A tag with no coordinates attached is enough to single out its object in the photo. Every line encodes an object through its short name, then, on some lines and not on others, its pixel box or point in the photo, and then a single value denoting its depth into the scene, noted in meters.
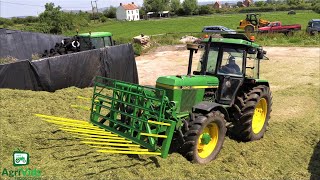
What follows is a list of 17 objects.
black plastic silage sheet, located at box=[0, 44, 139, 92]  10.00
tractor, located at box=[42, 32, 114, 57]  15.02
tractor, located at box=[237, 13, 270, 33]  31.94
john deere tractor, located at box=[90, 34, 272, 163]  5.45
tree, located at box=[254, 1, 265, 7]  96.19
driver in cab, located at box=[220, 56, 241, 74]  6.89
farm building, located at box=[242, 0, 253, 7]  127.88
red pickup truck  29.31
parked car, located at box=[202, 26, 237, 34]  31.28
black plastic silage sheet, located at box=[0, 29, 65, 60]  15.97
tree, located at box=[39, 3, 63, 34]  53.41
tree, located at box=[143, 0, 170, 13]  104.12
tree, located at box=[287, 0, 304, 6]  83.06
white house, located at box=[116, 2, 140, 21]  99.75
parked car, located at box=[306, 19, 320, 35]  26.97
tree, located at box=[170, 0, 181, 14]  106.25
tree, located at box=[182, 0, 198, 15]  86.44
